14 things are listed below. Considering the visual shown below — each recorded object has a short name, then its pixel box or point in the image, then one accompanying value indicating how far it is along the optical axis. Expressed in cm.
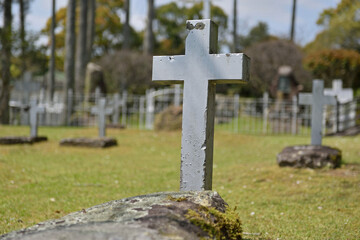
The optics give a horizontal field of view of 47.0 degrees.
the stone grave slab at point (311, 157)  632
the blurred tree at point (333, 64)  1934
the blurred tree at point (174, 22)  3678
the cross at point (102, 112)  1059
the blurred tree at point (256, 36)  3478
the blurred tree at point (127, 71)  2091
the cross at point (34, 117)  1023
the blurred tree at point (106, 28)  3512
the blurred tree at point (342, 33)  2386
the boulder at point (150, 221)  193
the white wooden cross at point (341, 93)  1562
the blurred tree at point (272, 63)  2056
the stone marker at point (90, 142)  957
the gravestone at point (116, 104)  1458
